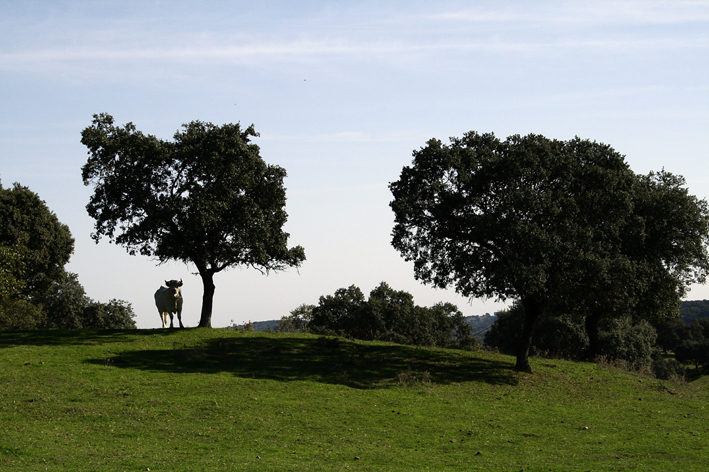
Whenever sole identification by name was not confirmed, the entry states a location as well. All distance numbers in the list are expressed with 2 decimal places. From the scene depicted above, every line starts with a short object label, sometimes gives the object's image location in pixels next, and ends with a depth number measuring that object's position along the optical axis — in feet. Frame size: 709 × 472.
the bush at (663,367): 250.10
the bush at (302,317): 257.14
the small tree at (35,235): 147.33
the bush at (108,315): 231.50
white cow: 123.65
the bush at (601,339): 181.37
